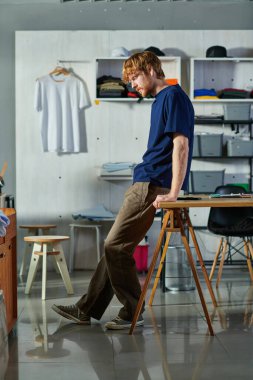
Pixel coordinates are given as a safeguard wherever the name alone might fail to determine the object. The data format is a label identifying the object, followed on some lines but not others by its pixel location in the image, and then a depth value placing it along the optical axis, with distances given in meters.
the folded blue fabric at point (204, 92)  7.43
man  4.04
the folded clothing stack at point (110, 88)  7.38
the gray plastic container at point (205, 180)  7.37
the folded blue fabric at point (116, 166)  7.41
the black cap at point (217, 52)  7.34
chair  6.56
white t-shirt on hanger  7.49
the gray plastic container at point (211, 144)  7.33
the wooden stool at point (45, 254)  5.67
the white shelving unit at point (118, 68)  7.50
